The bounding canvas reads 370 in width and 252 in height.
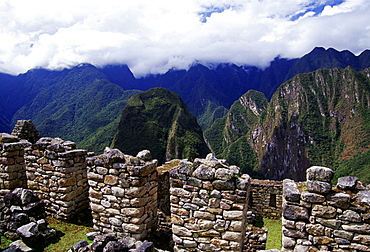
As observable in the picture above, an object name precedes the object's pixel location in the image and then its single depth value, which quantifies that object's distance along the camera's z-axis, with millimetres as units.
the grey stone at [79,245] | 4520
